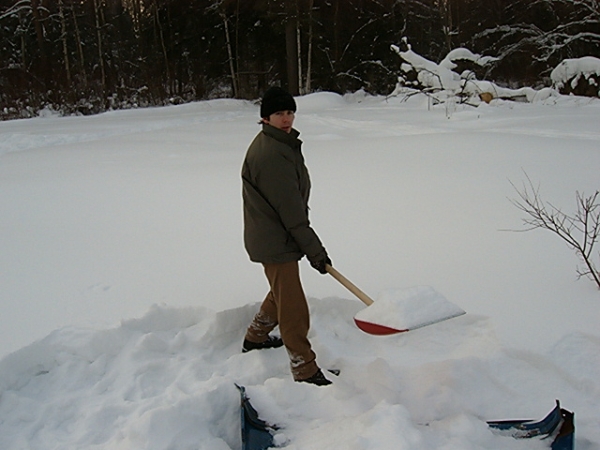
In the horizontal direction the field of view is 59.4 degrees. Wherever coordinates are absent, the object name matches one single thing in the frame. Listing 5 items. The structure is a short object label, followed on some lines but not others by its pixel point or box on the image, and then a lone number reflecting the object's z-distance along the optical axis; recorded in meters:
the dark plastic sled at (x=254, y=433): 2.07
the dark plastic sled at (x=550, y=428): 1.90
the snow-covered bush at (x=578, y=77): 11.90
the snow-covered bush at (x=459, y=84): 12.16
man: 2.29
